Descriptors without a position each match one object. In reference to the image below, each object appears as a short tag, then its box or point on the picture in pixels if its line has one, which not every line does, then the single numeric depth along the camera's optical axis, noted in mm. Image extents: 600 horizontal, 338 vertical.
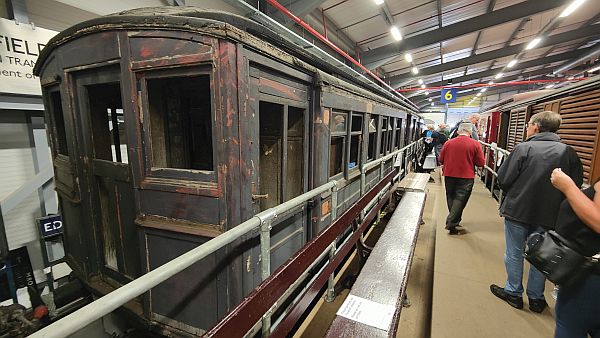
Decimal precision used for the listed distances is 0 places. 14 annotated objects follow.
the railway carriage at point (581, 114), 2951
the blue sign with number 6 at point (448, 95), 13346
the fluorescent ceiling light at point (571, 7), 6139
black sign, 3330
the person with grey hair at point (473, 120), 3994
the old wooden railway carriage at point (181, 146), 1646
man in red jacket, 3838
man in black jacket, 2085
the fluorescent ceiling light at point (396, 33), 6489
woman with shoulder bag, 1292
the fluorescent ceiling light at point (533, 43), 9102
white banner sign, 2756
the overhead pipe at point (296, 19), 3753
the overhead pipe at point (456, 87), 12901
